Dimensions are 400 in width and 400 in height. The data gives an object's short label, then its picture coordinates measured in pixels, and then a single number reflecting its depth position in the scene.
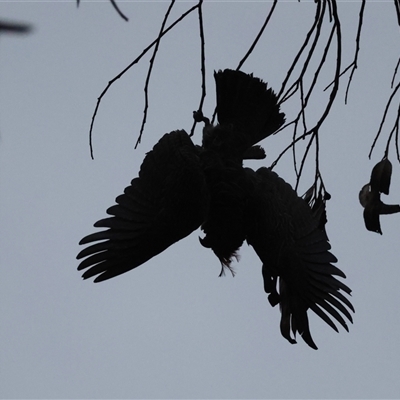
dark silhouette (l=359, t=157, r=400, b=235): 10.37
